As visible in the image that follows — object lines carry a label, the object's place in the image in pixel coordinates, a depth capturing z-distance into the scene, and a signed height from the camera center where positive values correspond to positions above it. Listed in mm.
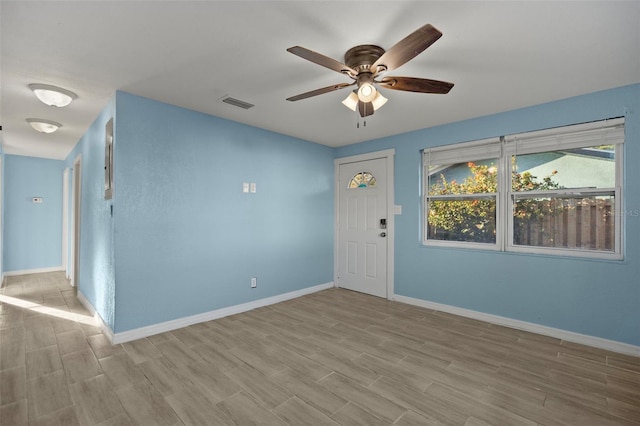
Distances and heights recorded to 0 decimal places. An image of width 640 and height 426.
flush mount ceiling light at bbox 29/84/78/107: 2713 +1129
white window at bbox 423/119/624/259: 2912 +244
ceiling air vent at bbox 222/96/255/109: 3059 +1195
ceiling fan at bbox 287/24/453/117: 1763 +953
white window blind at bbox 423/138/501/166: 3551 +794
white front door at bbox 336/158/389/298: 4574 -230
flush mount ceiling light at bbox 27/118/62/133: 3664 +1115
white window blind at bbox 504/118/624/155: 2836 +802
